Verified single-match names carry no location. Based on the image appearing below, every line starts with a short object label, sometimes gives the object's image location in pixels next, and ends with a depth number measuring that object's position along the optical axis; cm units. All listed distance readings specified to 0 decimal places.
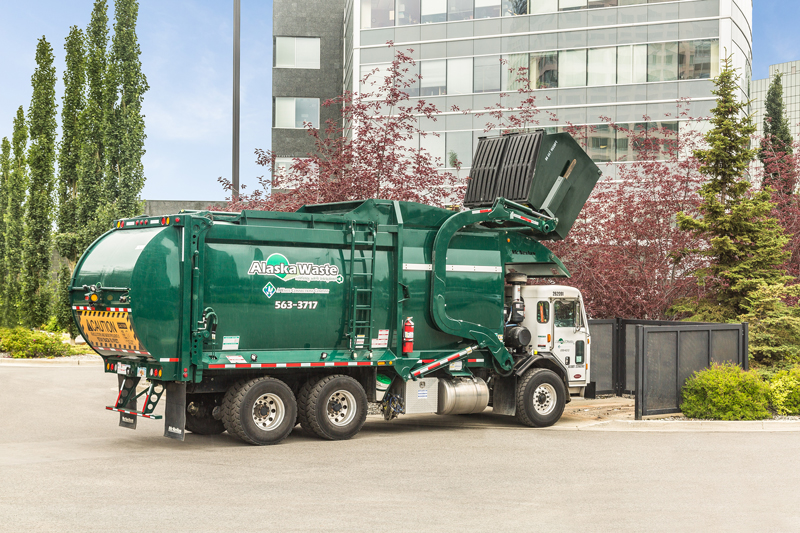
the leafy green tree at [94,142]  2911
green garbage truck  1109
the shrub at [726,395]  1450
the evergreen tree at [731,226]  1839
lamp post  1728
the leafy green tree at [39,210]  3128
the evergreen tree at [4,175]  3791
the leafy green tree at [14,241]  3309
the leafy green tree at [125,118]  2945
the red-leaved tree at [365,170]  1673
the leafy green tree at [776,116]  3975
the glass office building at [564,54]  3875
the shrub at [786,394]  1502
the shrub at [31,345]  2589
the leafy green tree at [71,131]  3034
